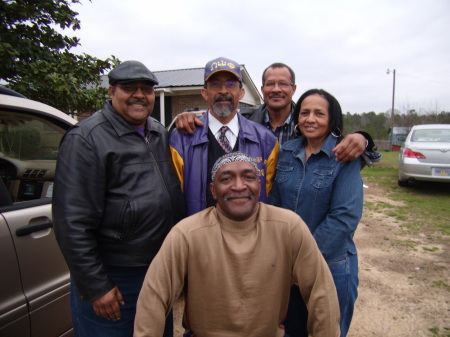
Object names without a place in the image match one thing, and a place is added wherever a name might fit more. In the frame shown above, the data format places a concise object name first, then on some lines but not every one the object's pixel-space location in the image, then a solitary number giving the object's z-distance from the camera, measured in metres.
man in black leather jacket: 1.69
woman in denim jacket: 1.98
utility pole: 28.78
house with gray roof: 16.23
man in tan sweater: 1.66
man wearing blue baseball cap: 2.17
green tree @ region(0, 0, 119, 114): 4.49
